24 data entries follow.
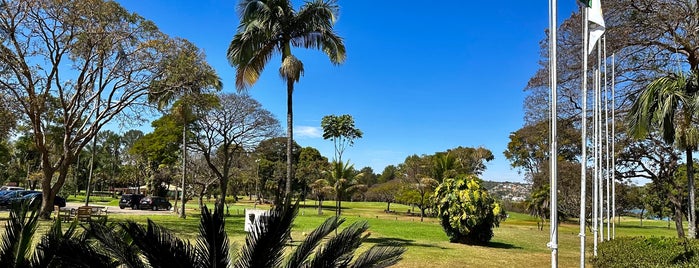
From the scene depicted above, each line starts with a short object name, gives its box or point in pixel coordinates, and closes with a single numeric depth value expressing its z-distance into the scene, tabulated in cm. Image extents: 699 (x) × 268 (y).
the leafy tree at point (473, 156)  5209
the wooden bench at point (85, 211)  1691
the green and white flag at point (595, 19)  681
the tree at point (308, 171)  5074
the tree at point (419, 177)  3797
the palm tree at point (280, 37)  1446
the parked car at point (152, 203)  3288
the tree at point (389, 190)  4854
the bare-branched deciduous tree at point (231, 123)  2922
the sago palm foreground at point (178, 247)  329
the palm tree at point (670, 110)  1103
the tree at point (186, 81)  1822
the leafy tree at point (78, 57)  1591
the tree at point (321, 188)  3459
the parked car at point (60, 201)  2789
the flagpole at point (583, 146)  677
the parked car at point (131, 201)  3353
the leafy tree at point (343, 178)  3219
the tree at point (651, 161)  2095
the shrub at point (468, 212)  1594
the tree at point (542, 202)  2945
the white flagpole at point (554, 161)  504
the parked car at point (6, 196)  2689
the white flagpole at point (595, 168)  1002
